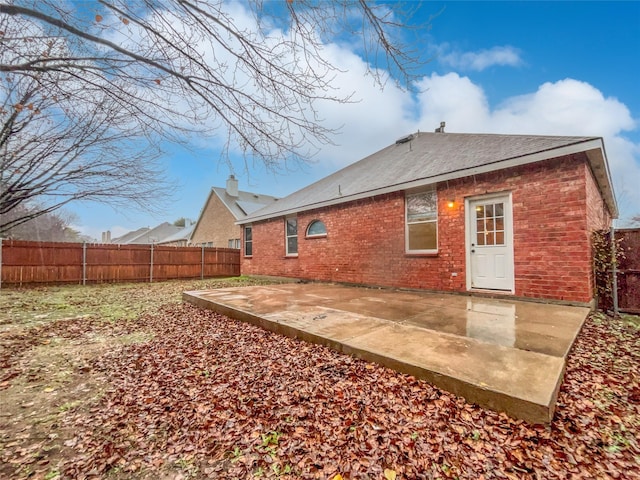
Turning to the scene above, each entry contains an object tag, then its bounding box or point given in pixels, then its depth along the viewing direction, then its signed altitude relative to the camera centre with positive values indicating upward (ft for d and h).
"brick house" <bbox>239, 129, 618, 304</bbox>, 15.90 +2.07
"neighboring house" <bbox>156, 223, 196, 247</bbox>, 87.51 +2.74
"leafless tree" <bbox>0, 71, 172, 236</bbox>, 13.69 +5.45
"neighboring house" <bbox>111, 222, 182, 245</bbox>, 121.66 +6.09
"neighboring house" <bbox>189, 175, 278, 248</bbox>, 64.39 +8.11
